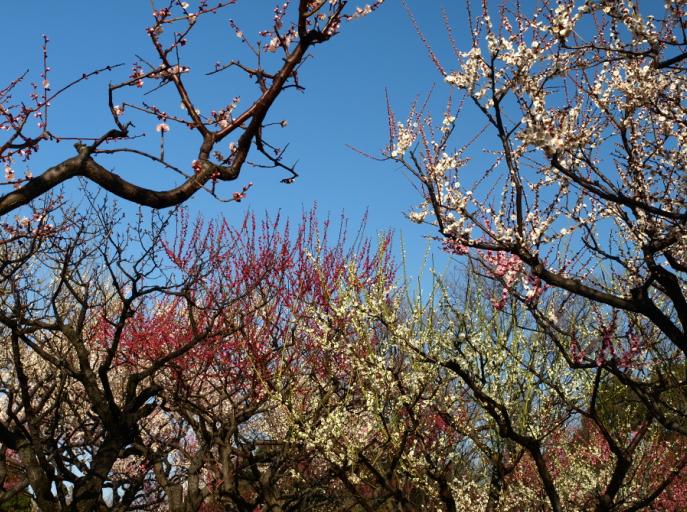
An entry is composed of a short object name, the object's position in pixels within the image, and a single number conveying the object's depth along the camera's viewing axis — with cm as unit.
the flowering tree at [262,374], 892
